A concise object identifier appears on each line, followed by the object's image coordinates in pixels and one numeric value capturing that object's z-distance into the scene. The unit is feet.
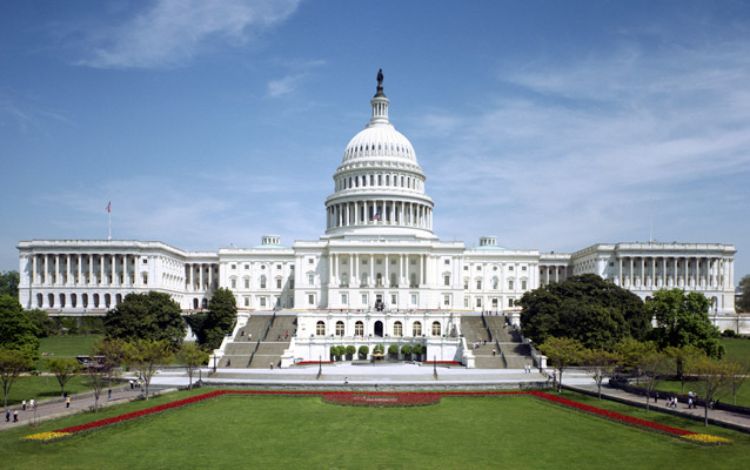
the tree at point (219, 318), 315.99
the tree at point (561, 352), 212.43
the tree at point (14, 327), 227.81
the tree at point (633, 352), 208.74
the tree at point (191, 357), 212.02
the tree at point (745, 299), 568.36
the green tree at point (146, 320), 278.26
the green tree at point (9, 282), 565.94
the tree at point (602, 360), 199.93
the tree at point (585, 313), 266.98
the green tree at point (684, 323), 230.27
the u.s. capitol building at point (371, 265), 404.16
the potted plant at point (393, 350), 306.35
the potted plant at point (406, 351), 303.68
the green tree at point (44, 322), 353.14
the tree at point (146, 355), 195.93
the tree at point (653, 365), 182.70
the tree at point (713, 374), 149.51
